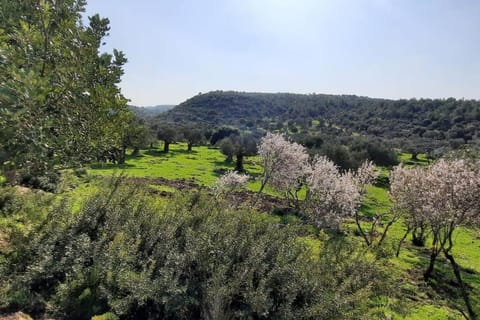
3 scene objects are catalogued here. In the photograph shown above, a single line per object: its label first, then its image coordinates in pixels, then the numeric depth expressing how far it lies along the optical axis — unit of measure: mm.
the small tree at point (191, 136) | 93225
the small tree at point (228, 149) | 76562
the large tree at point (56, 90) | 5010
